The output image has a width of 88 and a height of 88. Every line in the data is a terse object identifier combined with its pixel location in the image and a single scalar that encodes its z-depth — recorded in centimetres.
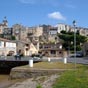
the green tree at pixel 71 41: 7069
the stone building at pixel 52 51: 5722
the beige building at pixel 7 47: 5221
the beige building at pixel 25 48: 5815
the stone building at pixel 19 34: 9177
